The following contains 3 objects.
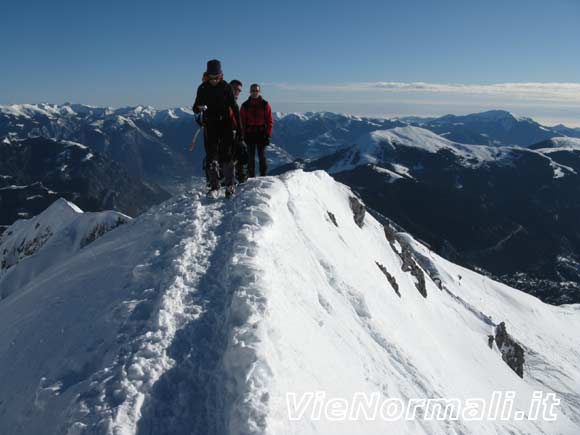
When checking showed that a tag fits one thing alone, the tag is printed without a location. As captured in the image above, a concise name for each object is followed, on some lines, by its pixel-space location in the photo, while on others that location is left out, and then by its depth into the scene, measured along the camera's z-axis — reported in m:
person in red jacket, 18.90
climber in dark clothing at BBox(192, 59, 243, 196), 14.47
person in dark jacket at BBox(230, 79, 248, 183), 16.56
